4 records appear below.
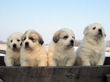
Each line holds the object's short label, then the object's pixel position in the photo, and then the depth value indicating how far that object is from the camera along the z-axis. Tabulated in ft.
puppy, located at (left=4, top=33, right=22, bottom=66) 9.12
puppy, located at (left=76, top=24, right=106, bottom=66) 8.79
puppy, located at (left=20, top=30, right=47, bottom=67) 8.07
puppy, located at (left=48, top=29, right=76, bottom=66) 8.35
